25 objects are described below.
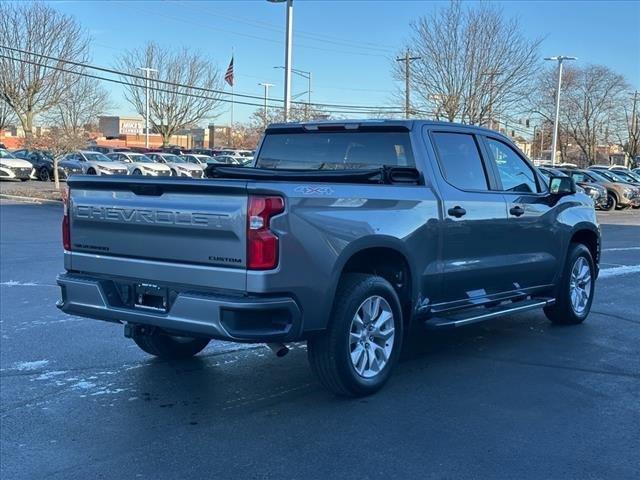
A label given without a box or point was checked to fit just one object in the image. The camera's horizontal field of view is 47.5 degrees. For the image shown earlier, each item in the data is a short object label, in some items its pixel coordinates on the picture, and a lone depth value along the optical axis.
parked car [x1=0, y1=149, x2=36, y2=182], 36.19
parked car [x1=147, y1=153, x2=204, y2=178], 35.94
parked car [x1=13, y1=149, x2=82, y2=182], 38.31
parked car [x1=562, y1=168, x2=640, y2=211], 30.25
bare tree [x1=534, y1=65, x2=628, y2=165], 61.94
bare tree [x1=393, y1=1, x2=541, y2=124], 29.86
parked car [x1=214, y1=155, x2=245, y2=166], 39.28
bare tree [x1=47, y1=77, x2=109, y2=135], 39.28
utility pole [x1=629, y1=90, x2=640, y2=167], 69.57
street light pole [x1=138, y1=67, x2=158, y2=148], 57.59
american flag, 42.54
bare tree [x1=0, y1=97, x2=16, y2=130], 49.84
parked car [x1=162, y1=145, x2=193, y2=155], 51.50
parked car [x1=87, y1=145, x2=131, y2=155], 54.16
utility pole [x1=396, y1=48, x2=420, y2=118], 30.88
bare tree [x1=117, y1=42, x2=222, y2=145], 61.69
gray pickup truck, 4.42
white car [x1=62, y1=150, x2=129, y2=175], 33.72
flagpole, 76.38
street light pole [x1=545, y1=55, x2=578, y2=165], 41.94
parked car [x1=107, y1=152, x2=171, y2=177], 34.41
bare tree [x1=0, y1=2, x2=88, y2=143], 44.78
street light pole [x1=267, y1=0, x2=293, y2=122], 23.64
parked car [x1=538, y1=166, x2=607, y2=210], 29.08
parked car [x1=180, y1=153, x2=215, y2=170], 39.12
